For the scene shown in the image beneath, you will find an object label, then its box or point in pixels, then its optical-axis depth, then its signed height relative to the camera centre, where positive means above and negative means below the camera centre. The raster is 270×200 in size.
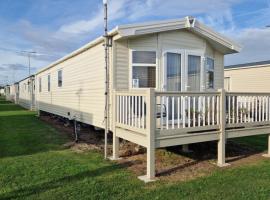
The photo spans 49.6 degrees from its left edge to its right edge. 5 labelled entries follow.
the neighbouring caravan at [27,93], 24.50 -0.22
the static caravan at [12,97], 44.94 -1.01
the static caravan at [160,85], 5.76 +0.17
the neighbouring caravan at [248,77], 17.77 +0.82
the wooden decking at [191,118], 5.43 -0.61
